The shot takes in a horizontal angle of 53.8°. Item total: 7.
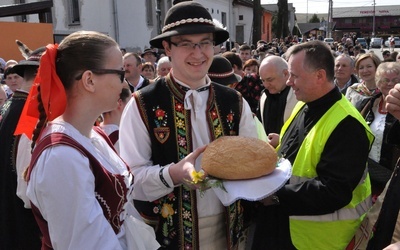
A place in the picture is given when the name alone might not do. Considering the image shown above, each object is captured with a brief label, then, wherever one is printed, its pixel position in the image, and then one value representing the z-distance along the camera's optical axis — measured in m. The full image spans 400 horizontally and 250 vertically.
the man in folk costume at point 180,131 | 2.16
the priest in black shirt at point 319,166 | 2.35
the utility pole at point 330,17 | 33.19
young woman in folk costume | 1.50
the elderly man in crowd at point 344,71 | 6.36
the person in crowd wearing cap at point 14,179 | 3.02
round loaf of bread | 1.91
